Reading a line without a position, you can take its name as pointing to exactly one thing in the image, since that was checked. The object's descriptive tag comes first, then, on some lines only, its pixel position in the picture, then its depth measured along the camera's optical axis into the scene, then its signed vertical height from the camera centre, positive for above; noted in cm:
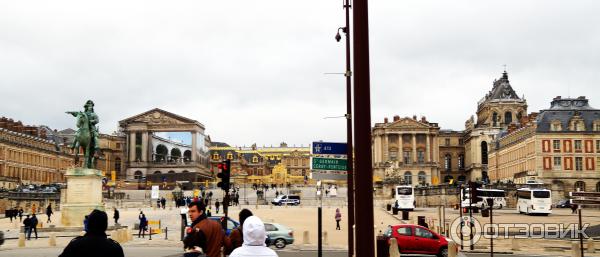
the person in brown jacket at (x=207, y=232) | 989 -56
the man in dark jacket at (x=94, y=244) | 680 -49
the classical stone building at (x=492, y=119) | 15562 +1539
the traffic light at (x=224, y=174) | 1662 +42
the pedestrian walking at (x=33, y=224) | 3834 -169
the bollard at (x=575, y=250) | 2371 -203
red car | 2728 -198
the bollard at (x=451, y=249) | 2283 -189
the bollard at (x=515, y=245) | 3221 -250
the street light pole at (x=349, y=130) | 1598 +149
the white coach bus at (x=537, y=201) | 6444 -107
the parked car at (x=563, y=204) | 8469 -175
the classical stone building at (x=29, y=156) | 10825 +622
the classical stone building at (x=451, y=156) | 17525 +846
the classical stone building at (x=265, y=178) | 15750 +299
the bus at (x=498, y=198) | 8022 -99
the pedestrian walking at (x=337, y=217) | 4678 -172
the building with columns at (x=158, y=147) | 16638 +1067
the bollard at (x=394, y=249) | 2345 -192
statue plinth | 4116 -16
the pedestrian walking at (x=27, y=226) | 3828 -180
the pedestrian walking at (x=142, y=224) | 4023 -185
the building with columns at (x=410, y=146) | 15875 +998
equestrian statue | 4322 +351
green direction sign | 1611 +61
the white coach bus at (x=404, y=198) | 7381 -80
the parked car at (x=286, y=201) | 8838 -125
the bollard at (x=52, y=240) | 3338 -223
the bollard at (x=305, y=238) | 3493 -230
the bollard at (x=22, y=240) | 3400 -227
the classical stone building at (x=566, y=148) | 9656 +572
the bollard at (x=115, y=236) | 3453 -212
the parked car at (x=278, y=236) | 3152 -198
